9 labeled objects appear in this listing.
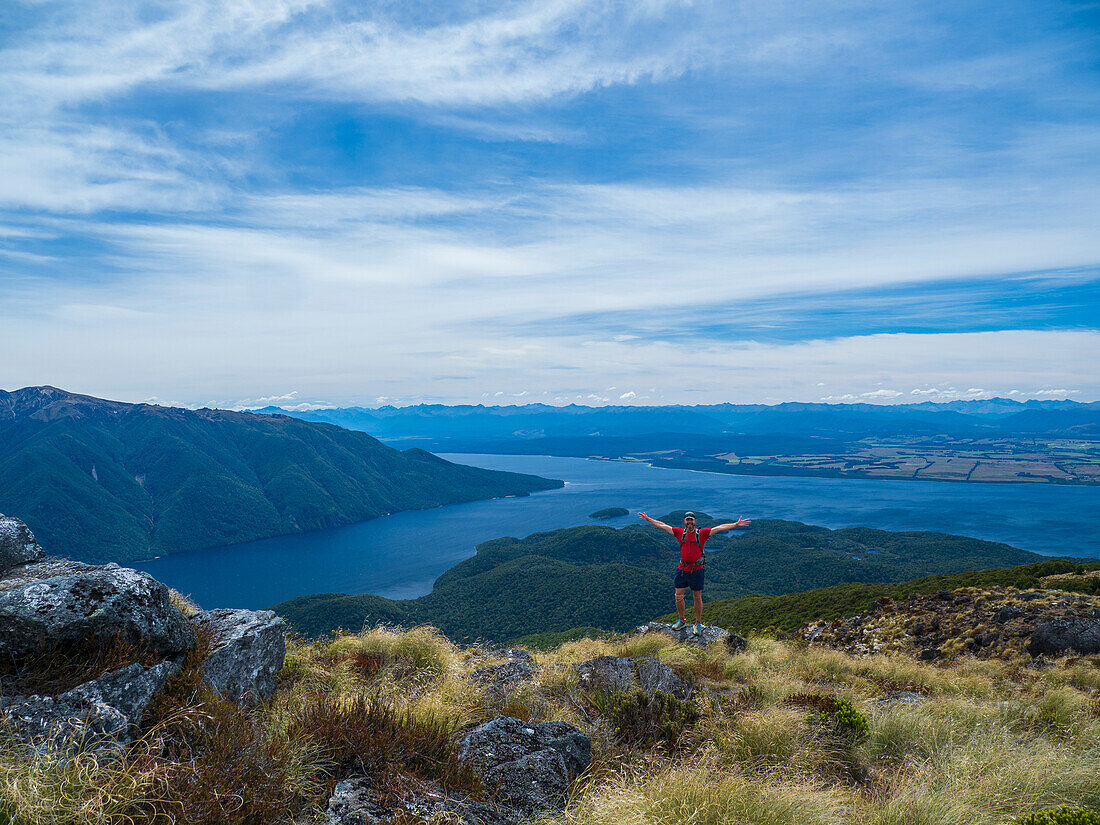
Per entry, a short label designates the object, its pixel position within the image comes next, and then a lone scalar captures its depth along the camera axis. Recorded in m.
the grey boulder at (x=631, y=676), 7.54
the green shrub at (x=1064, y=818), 3.62
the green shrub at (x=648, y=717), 5.99
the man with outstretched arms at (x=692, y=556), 12.36
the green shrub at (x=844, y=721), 6.23
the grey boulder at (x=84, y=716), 3.64
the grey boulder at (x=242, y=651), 5.97
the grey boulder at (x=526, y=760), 4.23
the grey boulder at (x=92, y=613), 4.39
